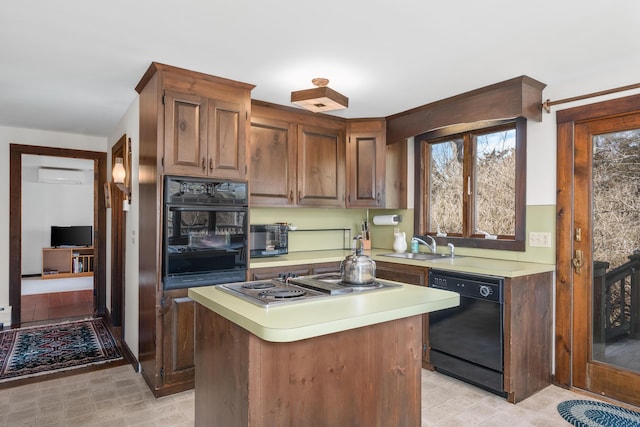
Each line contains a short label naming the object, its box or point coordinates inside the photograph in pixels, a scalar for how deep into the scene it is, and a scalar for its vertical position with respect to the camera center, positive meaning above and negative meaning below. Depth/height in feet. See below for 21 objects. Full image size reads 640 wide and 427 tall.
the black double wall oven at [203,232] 8.87 -0.44
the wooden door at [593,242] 8.71 -0.65
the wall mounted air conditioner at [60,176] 26.91 +2.59
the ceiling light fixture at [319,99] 8.19 +2.43
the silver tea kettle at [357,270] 6.38 -0.93
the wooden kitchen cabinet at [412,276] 10.57 -1.75
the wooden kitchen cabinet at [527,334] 8.73 -2.79
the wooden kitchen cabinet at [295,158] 11.39 +1.72
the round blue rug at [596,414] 7.81 -4.16
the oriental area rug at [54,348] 10.65 -4.19
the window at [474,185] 10.61 +0.85
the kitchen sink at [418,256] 11.65 -1.28
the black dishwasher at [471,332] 8.95 -2.88
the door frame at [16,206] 14.82 +0.25
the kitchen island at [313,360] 4.75 -2.00
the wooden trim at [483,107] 9.41 +2.83
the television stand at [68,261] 25.64 -3.19
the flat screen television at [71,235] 26.53 -1.53
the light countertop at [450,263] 9.07 -1.30
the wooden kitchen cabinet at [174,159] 8.84 +1.28
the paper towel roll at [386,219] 13.51 -0.20
